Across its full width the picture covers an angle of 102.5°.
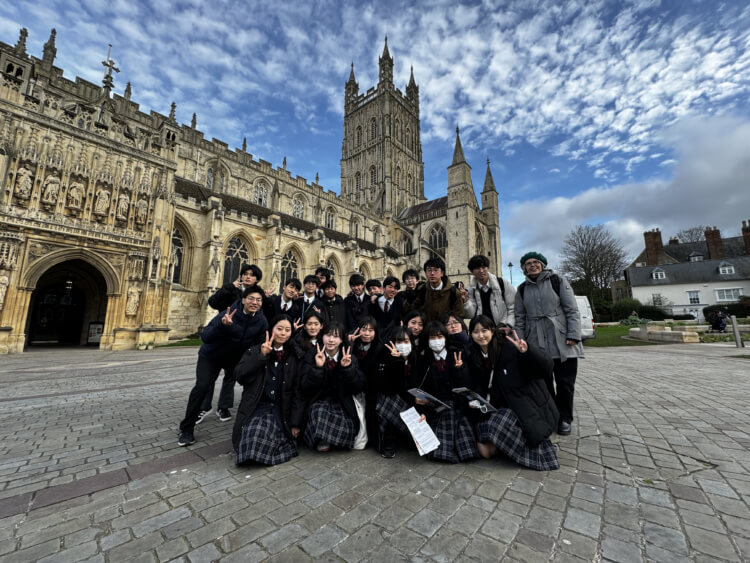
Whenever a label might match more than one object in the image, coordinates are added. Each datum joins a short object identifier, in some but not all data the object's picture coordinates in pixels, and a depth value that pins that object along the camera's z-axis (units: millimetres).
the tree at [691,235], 40906
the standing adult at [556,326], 3791
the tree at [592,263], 30922
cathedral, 12969
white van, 14180
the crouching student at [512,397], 2920
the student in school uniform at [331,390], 3330
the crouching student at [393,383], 3338
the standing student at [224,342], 3602
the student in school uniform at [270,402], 3004
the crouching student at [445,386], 3125
